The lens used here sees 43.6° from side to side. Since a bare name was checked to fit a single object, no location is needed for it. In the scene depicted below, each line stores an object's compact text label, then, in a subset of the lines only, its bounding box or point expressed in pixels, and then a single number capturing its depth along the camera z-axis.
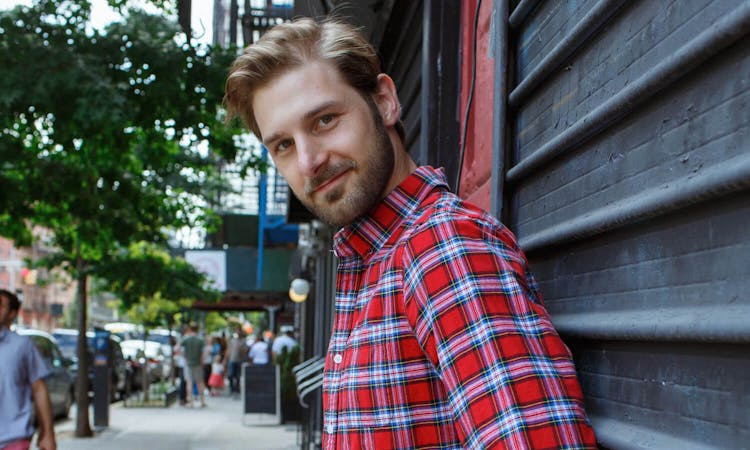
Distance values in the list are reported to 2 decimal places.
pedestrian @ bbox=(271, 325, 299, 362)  22.56
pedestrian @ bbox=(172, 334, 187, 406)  24.36
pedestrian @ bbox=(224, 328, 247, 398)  31.48
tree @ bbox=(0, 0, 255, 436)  8.78
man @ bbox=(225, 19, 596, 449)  1.36
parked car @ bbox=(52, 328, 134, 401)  24.62
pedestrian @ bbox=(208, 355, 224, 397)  29.62
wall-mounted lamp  21.16
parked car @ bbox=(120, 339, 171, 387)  29.76
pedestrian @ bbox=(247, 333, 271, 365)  24.06
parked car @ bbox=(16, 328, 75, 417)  18.25
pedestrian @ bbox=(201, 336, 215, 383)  29.97
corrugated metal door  1.20
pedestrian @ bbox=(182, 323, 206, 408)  23.19
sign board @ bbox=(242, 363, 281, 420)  17.14
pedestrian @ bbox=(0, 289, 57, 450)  6.29
